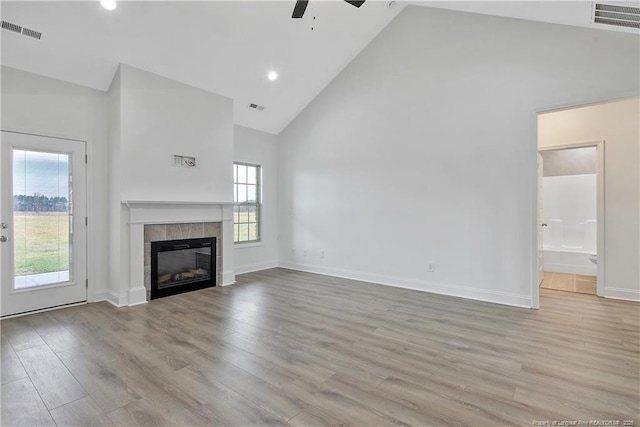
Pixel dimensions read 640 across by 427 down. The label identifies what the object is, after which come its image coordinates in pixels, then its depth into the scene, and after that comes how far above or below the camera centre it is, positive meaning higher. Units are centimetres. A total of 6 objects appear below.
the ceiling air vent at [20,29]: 320 +193
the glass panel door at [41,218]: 367 -7
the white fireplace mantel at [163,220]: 409 -12
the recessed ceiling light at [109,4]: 324 +220
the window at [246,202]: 609 +20
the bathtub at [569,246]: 605 -70
